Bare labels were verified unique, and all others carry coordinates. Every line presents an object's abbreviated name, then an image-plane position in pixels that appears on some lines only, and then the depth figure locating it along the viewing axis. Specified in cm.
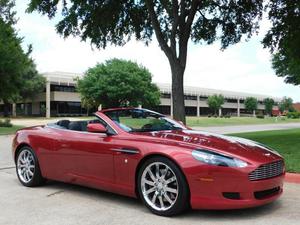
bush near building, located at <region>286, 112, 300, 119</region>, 9395
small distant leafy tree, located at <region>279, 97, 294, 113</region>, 13462
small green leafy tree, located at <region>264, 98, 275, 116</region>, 12462
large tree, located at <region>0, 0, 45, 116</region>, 3011
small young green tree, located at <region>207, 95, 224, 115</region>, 9973
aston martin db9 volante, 515
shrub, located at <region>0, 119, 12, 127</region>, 3458
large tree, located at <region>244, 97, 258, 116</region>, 11468
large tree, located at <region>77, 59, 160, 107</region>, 5522
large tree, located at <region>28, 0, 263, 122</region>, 1472
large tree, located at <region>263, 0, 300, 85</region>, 1561
